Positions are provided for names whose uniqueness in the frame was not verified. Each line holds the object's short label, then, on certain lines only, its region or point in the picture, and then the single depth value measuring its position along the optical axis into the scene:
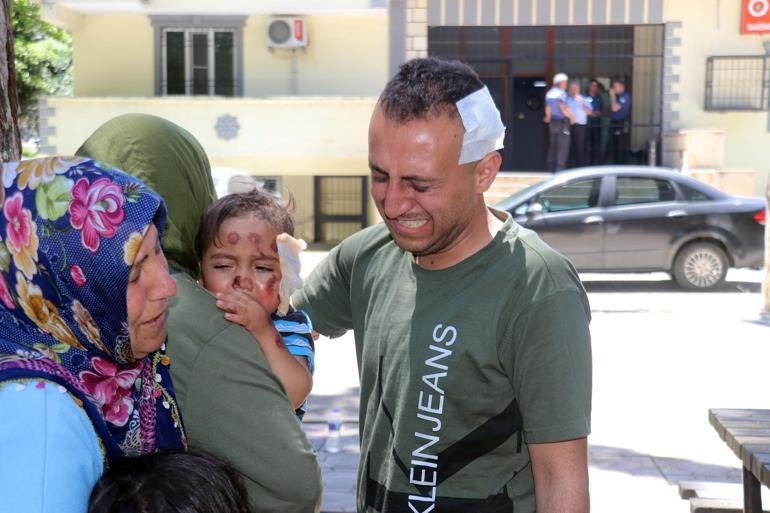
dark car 12.18
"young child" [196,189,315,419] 2.53
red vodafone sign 19.50
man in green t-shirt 2.12
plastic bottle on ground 5.99
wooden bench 3.69
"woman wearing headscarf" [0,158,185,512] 1.56
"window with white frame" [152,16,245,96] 19.47
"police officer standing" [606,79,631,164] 19.48
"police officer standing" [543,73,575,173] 18.52
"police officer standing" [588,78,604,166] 19.83
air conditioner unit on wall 18.88
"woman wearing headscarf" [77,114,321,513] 1.97
